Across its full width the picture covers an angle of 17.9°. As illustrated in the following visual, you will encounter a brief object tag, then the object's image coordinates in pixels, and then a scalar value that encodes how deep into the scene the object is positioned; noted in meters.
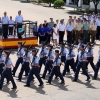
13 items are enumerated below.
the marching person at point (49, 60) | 14.33
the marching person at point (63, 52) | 15.27
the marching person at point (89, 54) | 15.19
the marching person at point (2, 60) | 13.74
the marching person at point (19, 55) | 14.67
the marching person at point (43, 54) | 14.92
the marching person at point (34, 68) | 13.23
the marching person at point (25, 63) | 13.99
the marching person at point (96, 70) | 14.80
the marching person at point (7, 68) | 12.86
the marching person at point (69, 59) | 14.66
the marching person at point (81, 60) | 14.23
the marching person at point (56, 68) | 13.61
